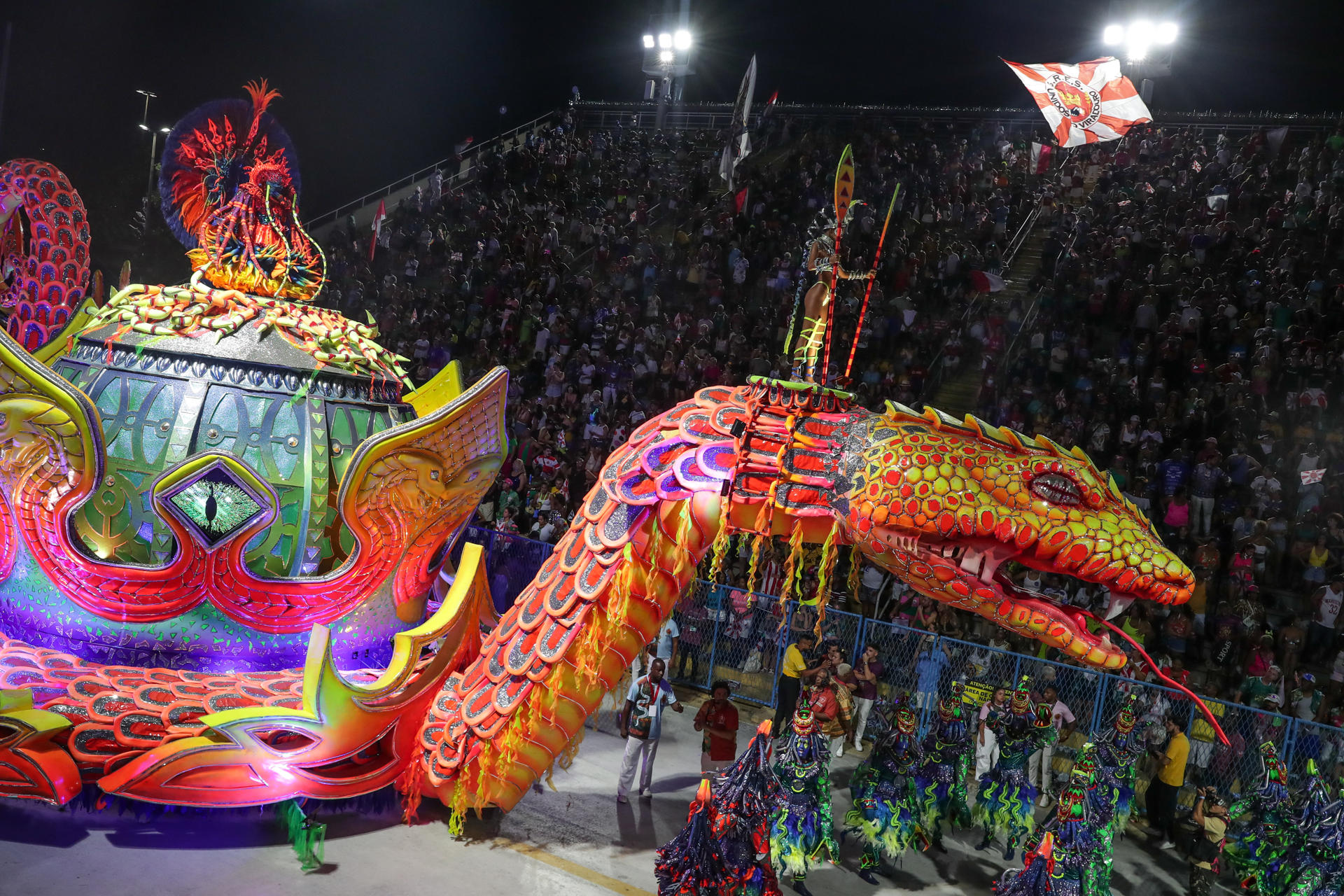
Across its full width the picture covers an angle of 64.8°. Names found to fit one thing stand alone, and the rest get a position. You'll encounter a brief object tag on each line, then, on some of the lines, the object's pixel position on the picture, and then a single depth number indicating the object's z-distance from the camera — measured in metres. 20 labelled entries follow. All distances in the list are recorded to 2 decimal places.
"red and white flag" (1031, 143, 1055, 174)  17.55
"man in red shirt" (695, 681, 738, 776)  7.52
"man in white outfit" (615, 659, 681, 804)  7.60
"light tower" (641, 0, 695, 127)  20.67
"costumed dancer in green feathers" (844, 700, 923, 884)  6.91
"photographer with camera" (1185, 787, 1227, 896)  7.31
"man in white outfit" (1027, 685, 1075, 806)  8.95
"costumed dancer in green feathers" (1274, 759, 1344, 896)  6.48
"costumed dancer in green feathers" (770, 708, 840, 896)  6.22
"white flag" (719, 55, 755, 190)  17.39
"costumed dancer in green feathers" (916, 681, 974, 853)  7.61
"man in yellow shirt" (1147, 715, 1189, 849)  8.55
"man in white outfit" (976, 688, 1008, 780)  8.79
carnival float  5.12
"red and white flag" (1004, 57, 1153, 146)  13.95
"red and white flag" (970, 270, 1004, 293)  14.41
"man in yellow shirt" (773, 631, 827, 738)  9.28
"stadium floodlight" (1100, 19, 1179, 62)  18.03
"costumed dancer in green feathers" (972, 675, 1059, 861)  7.55
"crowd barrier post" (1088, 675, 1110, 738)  9.71
